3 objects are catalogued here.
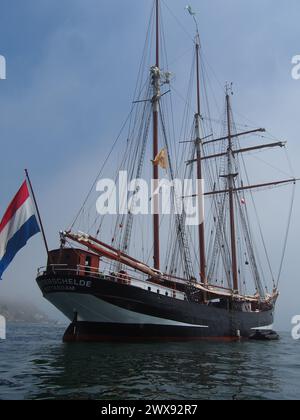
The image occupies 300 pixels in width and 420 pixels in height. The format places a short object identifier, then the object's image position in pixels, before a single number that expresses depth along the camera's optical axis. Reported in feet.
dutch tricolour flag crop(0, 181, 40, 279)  68.13
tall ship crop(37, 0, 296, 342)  92.12
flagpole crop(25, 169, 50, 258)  79.82
